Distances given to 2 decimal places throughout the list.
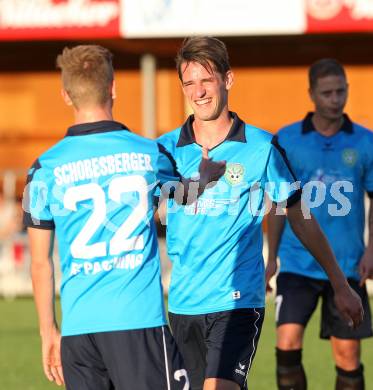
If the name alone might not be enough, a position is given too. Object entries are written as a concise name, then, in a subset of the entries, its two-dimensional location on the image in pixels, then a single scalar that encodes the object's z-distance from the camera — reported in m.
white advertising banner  37.12
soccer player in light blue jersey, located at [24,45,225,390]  9.32
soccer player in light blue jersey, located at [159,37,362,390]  11.79
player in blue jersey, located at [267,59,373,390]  15.08
